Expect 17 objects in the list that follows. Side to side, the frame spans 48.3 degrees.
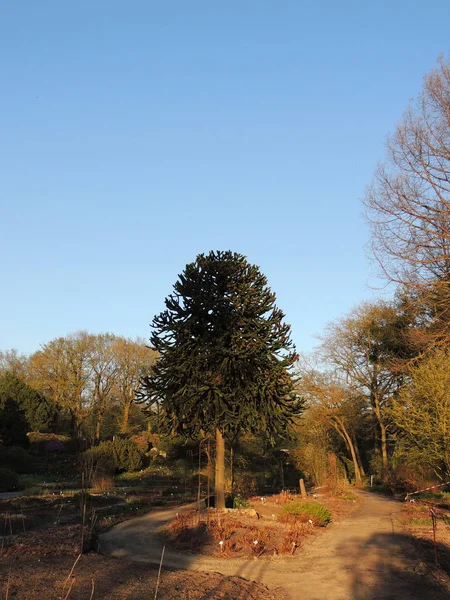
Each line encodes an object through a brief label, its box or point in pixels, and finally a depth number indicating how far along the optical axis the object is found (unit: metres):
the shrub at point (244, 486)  21.06
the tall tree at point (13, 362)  55.50
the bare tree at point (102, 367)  45.25
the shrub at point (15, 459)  28.48
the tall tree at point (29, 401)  36.75
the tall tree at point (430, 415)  16.23
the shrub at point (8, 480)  23.39
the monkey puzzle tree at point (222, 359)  14.35
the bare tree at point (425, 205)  15.06
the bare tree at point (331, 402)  33.69
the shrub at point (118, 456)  27.30
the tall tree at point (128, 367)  46.59
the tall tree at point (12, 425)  33.17
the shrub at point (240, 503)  15.64
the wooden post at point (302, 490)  19.54
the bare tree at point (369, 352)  33.09
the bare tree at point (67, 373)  43.53
